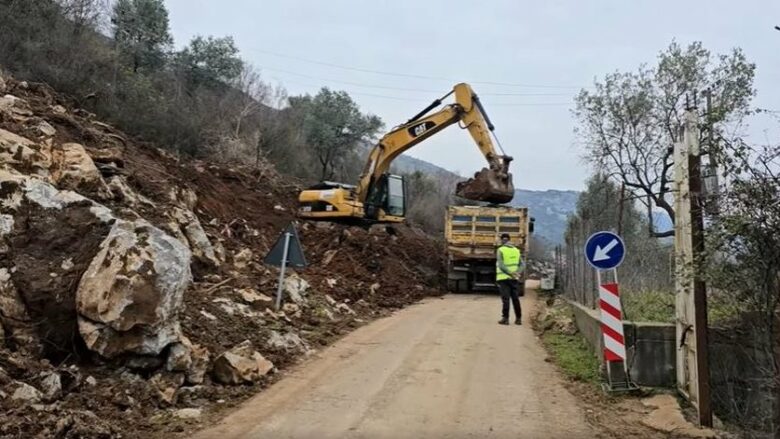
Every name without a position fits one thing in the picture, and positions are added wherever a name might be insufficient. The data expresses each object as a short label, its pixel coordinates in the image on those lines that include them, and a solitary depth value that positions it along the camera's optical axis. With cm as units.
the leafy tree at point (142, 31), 2908
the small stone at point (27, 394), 565
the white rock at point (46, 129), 1138
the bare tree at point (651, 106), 2498
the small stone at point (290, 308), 1138
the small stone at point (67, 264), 729
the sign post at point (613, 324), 773
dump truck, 1866
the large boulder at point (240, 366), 752
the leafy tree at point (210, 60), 3469
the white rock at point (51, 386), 593
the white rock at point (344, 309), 1315
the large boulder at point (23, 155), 938
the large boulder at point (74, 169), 1029
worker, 1258
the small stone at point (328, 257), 1743
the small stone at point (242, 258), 1306
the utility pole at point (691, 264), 615
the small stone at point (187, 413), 634
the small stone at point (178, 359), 709
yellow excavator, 1845
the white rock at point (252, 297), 1068
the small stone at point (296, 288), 1217
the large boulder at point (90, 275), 684
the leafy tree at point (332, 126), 4116
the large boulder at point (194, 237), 1169
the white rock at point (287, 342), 932
